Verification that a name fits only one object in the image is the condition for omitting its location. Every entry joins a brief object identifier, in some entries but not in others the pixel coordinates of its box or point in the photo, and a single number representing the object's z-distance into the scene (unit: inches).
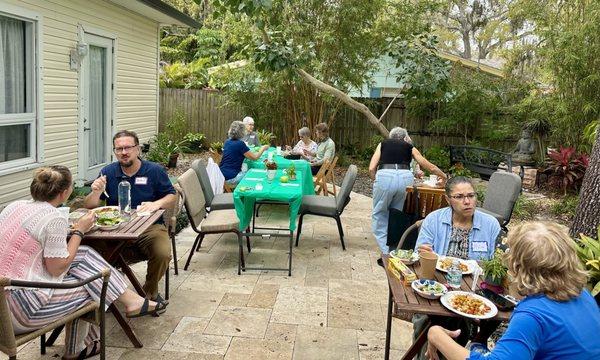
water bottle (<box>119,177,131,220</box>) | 138.4
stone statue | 425.1
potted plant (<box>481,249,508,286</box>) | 91.5
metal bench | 374.6
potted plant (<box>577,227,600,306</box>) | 116.0
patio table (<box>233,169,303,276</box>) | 186.0
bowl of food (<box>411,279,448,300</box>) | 92.0
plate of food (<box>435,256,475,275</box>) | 105.8
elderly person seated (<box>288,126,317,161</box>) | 308.1
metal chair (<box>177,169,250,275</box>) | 174.7
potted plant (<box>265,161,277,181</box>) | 211.3
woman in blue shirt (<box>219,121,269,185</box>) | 252.1
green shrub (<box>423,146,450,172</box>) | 449.1
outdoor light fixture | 272.5
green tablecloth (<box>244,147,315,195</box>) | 256.3
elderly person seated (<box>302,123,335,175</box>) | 303.1
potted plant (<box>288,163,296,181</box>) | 217.9
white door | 293.6
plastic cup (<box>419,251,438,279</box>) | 100.3
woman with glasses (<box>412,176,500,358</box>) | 120.5
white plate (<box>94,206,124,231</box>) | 120.9
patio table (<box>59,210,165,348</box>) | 115.9
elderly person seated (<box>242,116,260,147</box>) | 328.2
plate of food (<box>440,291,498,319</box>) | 85.0
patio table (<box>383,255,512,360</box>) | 87.0
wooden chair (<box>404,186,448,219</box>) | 195.8
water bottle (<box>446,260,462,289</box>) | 97.7
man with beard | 140.0
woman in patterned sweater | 94.3
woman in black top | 194.9
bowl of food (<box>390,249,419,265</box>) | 108.9
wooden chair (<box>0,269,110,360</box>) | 86.6
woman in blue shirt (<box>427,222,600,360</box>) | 65.0
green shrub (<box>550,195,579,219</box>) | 312.6
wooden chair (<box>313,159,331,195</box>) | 265.0
